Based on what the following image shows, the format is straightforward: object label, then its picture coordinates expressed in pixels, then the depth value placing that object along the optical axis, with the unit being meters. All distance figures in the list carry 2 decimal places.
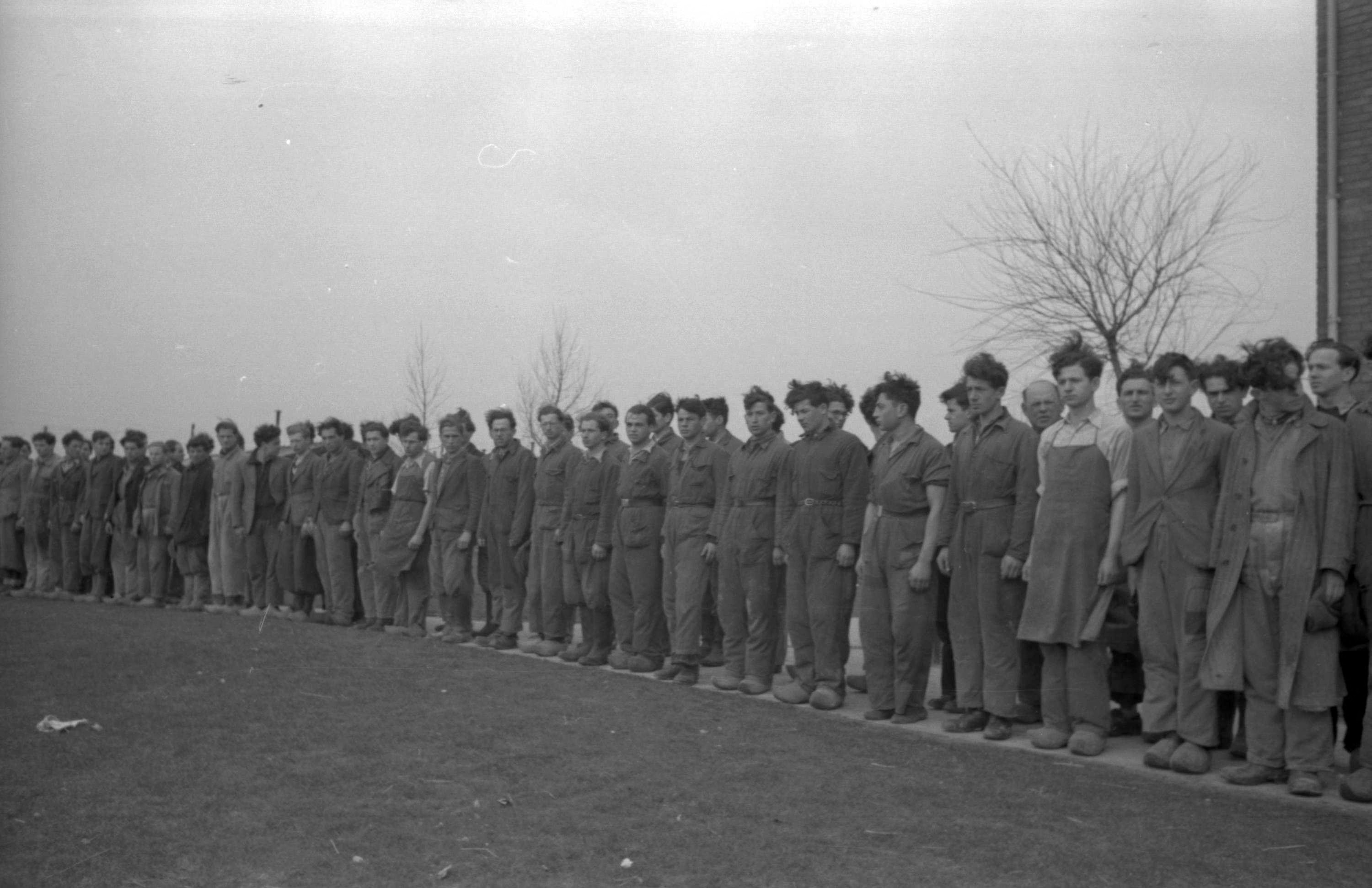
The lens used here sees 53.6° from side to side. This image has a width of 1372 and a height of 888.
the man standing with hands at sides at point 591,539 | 12.41
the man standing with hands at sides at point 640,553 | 11.90
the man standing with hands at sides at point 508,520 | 13.58
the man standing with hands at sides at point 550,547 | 13.02
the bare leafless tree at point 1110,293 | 16.12
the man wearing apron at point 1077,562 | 8.31
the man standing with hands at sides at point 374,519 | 14.94
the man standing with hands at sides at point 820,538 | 9.98
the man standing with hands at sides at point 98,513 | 19.08
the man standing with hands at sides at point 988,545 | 8.80
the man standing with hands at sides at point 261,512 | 16.56
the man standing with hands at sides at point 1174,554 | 7.78
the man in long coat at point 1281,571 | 7.06
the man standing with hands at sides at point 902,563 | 9.34
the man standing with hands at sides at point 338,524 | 15.51
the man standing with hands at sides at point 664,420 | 12.48
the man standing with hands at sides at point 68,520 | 19.70
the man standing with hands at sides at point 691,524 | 11.23
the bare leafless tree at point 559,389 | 29.98
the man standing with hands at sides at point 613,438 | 12.83
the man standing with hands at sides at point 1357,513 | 7.11
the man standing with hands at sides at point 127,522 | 18.56
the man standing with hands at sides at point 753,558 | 10.63
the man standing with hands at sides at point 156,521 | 17.92
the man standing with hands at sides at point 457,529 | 14.04
